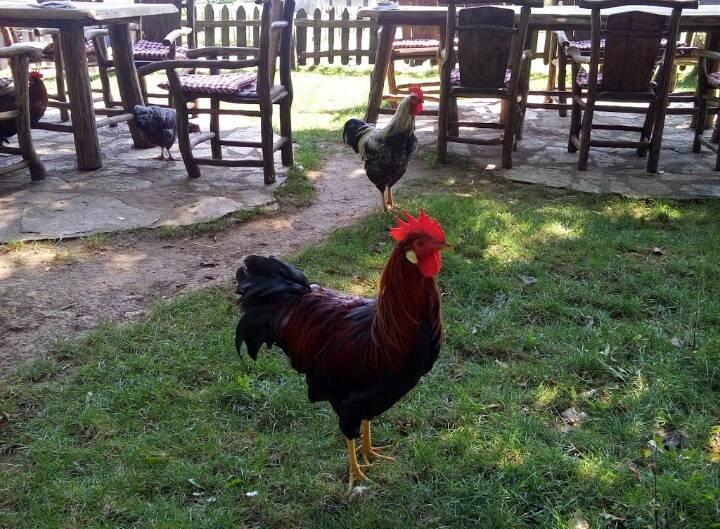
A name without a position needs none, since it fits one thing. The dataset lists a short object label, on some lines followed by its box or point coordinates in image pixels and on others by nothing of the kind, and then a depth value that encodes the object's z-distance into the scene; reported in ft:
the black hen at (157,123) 20.70
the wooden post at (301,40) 41.19
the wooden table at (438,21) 20.26
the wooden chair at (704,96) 20.29
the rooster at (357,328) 7.15
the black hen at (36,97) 21.34
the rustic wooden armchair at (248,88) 17.79
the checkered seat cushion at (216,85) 18.17
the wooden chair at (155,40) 23.66
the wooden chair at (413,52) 25.07
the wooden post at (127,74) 21.43
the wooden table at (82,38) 17.28
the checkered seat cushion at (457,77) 20.89
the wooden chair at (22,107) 17.44
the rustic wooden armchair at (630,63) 18.66
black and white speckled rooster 16.52
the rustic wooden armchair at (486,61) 19.63
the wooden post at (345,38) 41.81
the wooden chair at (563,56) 23.88
